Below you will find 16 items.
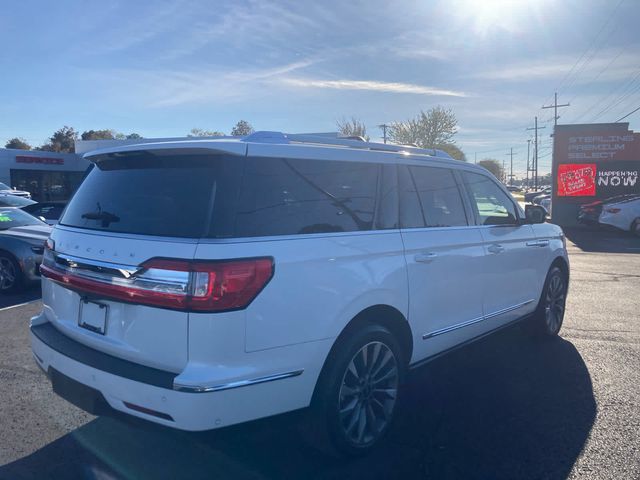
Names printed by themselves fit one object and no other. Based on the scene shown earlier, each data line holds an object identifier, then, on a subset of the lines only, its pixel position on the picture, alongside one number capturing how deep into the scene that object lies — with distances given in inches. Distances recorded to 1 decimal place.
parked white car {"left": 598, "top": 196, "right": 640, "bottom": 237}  768.3
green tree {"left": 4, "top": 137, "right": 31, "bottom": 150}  2864.2
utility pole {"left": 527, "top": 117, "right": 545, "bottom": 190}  3115.2
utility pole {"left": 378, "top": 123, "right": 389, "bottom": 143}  2133.0
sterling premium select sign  975.0
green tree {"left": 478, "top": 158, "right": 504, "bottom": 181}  4111.5
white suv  109.0
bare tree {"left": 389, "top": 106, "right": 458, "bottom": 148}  2079.2
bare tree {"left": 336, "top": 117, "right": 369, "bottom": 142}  1824.6
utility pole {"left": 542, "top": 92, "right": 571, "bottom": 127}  2532.0
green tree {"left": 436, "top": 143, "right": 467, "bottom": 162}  2149.4
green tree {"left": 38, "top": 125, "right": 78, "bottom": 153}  2877.0
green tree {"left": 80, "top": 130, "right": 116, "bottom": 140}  2875.5
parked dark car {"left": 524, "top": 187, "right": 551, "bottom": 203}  1910.4
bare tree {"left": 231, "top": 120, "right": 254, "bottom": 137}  2501.7
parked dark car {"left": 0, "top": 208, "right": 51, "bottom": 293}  315.3
